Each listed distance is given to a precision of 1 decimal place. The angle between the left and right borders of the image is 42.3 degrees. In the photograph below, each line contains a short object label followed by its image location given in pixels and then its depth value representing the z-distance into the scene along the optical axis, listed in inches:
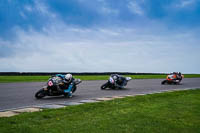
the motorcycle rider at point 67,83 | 513.0
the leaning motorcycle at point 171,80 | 958.4
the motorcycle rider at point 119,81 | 724.7
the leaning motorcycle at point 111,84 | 712.1
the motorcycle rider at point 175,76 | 959.0
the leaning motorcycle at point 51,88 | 490.0
